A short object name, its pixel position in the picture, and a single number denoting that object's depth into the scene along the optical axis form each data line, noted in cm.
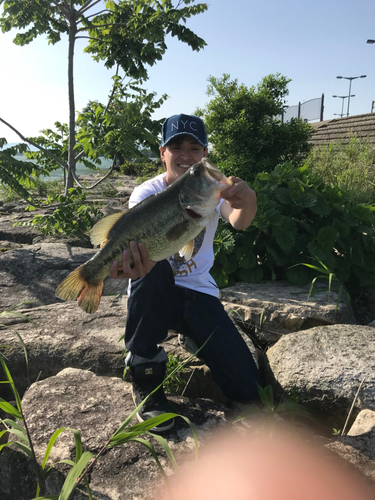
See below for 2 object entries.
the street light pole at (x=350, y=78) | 4345
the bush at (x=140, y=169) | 1928
